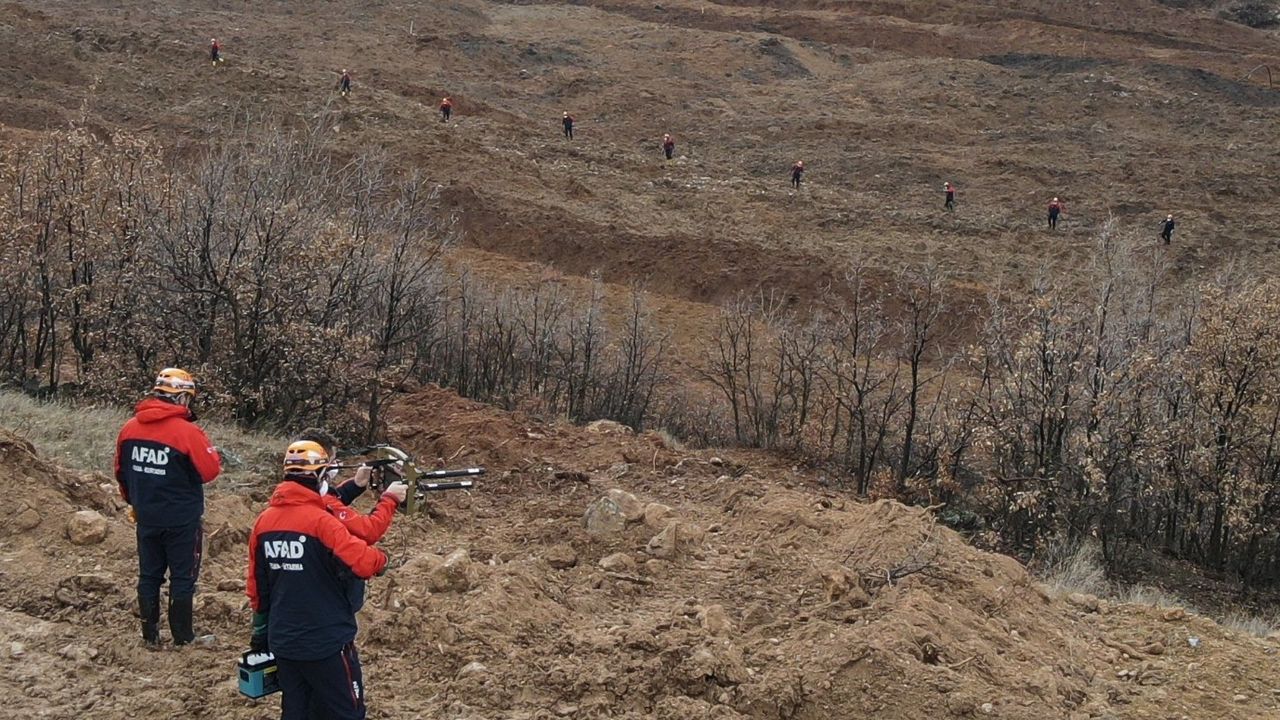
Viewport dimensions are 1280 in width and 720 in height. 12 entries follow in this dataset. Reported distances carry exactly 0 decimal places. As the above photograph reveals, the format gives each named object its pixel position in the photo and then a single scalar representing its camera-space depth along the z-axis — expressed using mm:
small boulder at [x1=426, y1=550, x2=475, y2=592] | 7484
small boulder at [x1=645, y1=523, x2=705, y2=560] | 8449
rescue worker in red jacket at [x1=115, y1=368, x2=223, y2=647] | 6395
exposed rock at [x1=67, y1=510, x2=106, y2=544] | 7848
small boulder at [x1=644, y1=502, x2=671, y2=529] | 8859
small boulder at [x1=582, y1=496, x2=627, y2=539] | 8750
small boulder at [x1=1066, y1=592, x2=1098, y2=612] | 8469
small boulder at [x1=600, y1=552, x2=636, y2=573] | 8211
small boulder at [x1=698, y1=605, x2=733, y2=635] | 7020
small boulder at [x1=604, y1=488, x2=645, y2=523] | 8848
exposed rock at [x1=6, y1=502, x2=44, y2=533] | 7875
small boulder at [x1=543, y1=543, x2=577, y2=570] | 8219
